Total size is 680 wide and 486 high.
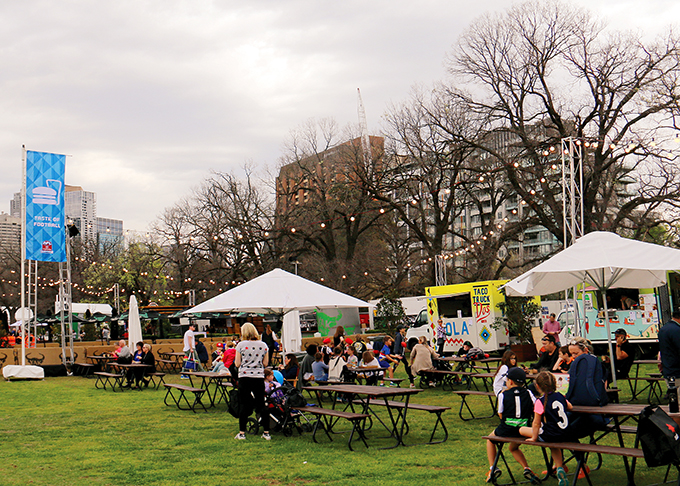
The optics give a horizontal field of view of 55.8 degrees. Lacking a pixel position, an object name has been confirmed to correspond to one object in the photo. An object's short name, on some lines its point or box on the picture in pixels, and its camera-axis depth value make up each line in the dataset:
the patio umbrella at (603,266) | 9.04
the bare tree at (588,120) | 24.48
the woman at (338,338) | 15.92
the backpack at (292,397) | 9.36
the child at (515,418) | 6.16
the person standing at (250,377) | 8.88
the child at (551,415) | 5.86
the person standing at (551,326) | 19.07
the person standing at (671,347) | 7.62
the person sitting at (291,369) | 11.08
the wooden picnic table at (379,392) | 8.02
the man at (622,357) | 11.62
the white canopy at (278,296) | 11.43
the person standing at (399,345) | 17.27
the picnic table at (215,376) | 12.24
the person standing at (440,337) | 19.92
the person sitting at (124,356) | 17.83
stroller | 9.27
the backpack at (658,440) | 4.95
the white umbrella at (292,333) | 19.75
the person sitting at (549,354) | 10.67
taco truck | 22.47
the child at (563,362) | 8.87
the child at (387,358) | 14.28
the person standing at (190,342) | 19.33
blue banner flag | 19.06
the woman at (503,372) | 8.35
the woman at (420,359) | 14.41
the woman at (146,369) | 17.14
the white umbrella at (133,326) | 21.12
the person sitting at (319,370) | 11.76
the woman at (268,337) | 16.50
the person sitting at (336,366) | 13.45
